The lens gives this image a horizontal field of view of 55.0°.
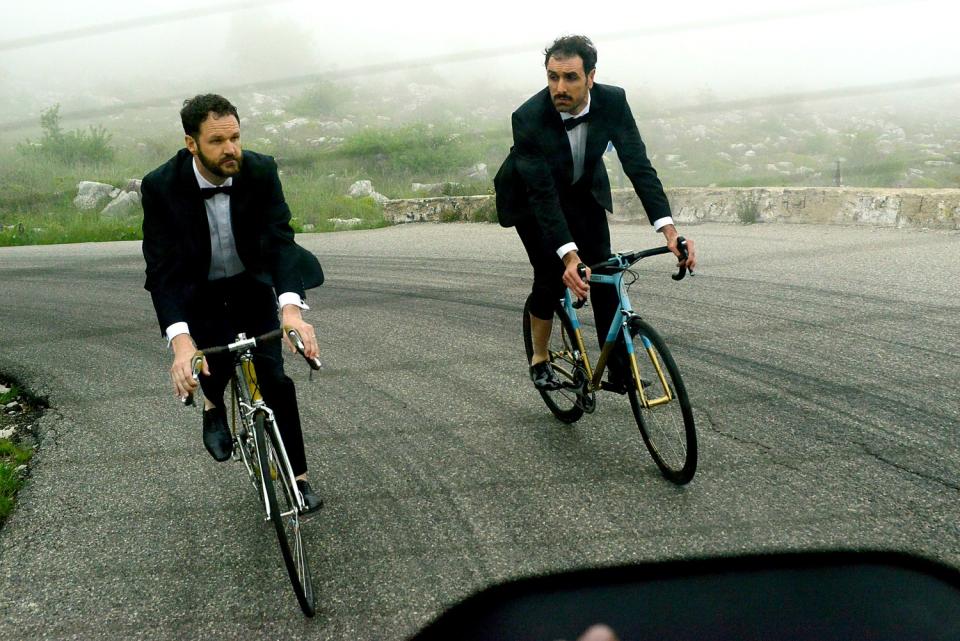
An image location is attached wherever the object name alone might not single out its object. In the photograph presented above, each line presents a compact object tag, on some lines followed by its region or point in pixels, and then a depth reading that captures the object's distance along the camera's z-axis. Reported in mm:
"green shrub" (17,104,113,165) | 36188
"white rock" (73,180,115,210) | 25766
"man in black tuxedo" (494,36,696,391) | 4230
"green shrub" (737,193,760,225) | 12984
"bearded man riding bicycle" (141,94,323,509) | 3451
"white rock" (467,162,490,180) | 31359
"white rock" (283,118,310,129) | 44500
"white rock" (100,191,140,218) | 24150
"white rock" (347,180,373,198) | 24556
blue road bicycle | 3943
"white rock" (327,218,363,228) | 17945
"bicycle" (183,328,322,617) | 3145
